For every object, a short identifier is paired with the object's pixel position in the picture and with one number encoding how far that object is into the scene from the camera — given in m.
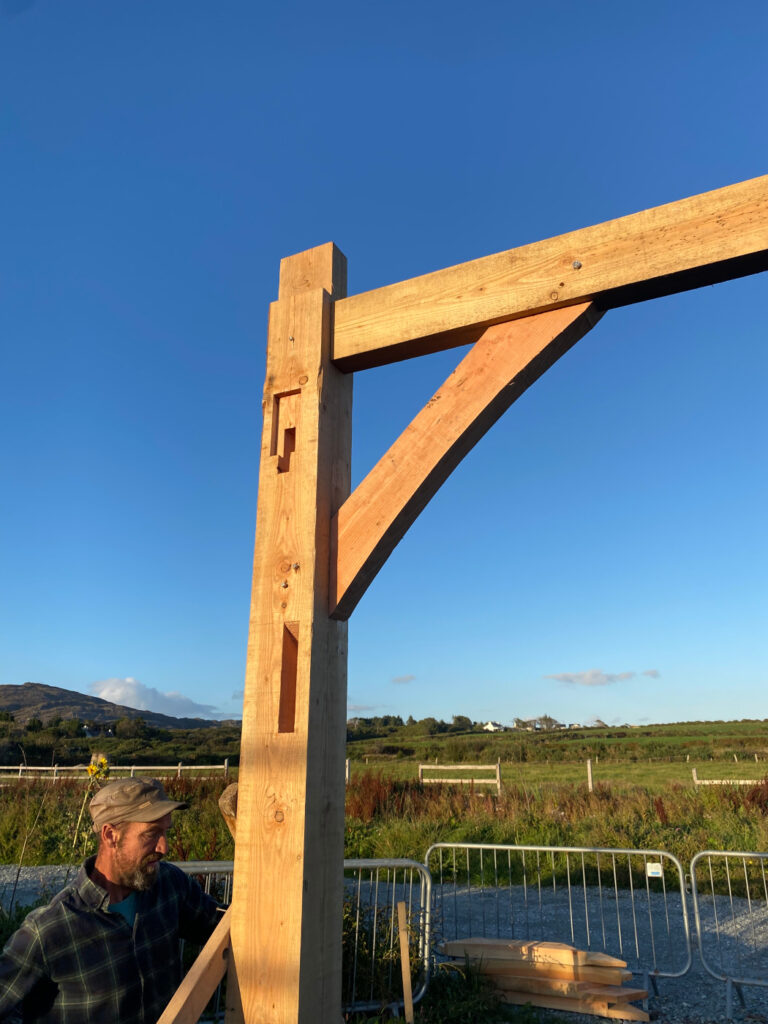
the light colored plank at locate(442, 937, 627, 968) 5.35
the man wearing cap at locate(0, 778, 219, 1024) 1.94
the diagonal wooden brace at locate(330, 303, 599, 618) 1.95
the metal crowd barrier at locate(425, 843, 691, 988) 6.98
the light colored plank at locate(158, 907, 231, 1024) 1.64
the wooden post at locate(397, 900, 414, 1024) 4.15
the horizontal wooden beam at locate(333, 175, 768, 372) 1.82
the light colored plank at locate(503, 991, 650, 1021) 5.16
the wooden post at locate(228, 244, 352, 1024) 1.79
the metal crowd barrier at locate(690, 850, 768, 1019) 6.20
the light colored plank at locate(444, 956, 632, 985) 5.28
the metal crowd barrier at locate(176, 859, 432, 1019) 4.86
